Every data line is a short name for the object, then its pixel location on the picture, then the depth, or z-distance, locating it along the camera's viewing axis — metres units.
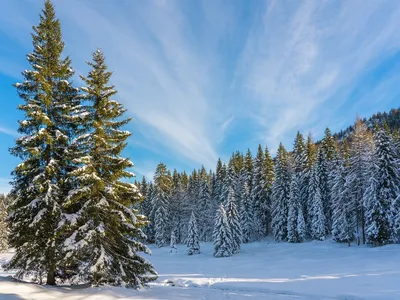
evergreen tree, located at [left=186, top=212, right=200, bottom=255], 50.50
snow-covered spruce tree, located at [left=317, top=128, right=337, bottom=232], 49.20
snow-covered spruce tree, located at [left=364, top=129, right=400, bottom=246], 35.47
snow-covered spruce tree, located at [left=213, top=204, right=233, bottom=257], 44.56
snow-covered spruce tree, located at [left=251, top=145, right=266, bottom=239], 56.88
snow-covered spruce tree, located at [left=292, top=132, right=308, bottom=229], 52.72
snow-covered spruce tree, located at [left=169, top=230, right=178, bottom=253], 52.62
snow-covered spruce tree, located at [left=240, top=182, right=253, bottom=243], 55.05
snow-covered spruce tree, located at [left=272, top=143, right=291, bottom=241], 50.81
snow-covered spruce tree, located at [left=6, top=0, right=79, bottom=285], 12.10
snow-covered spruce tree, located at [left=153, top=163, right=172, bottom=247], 62.25
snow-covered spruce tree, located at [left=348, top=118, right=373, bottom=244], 39.84
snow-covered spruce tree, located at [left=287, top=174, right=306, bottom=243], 47.62
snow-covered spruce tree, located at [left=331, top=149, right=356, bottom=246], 41.53
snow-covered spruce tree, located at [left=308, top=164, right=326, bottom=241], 45.56
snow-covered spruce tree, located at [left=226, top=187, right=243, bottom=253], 46.06
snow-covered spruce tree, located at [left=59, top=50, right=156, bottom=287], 12.35
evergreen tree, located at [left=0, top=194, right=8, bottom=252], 70.44
